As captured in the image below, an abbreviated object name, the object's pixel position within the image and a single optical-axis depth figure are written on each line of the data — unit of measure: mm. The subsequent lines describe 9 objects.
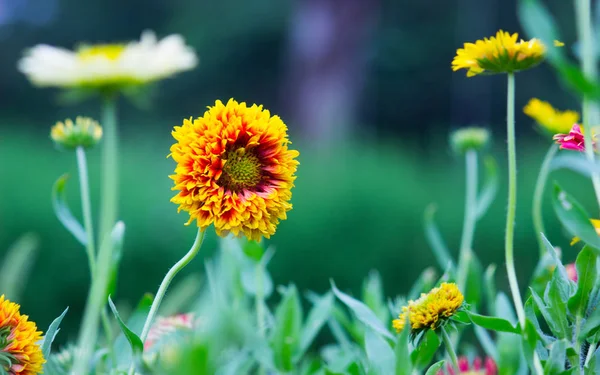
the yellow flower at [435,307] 924
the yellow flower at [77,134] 1091
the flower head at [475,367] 1047
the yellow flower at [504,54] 937
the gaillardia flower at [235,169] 905
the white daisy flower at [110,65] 1057
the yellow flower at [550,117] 1133
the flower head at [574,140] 939
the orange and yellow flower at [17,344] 900
